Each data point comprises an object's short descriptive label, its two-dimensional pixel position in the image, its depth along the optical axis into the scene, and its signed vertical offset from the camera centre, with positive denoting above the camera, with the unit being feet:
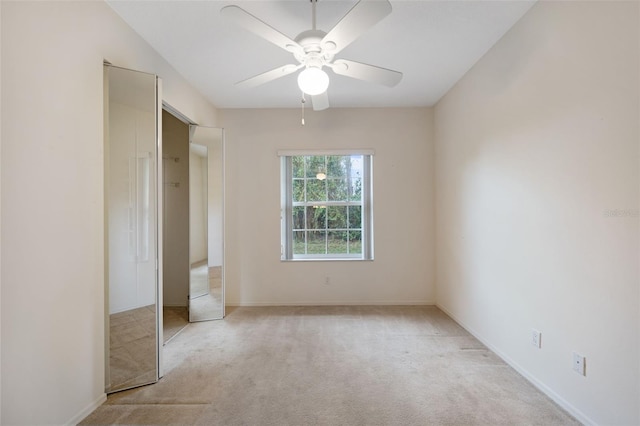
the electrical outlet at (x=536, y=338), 6.70 -2.81
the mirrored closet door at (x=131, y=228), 6.50 -0.27
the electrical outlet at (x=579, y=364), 5.57 -2.83
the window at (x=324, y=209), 13.74 +0.22
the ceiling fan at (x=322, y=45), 4.91 +3.17
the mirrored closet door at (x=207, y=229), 11.27 -0.54
